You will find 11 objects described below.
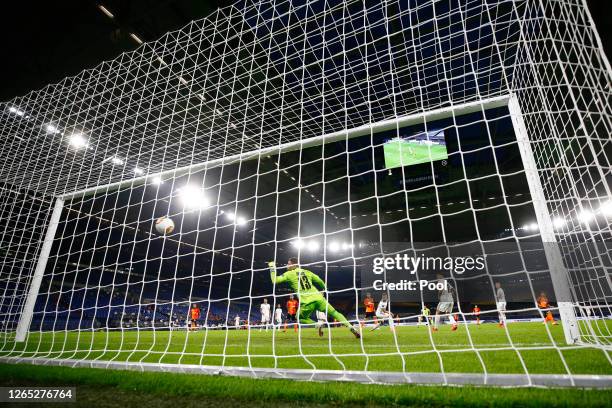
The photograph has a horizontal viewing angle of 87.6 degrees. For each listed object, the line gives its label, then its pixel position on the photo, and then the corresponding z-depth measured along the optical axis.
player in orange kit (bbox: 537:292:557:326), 8.31
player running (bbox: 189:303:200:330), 13.41
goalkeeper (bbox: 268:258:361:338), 5.47
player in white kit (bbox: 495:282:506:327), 8.67
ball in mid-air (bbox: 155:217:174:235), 5.38
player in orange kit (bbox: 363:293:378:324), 11.55
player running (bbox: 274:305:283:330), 14.27
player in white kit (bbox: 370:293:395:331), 9.09
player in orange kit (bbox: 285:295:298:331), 11.37
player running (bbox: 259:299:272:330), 11.50
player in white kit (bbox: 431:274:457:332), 7.89
